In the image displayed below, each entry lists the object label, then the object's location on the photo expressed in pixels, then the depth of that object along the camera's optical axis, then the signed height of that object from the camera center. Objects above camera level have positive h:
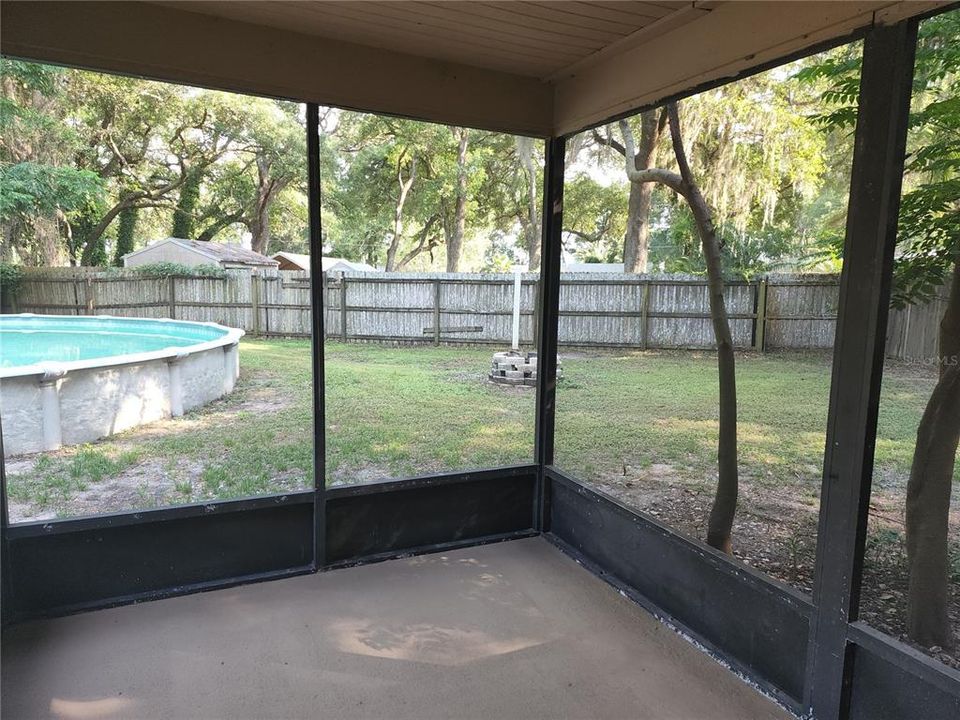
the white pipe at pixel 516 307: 7.38 -0.17
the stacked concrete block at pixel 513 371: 6.50 -0.87
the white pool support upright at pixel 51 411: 4.09 -0.94
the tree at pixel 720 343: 2.49 -0.19
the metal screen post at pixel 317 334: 2.29 -0.19
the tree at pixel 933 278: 1.79 +0.08
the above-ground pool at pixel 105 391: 4.05 -0.88
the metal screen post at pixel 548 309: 2.79 -0.07
